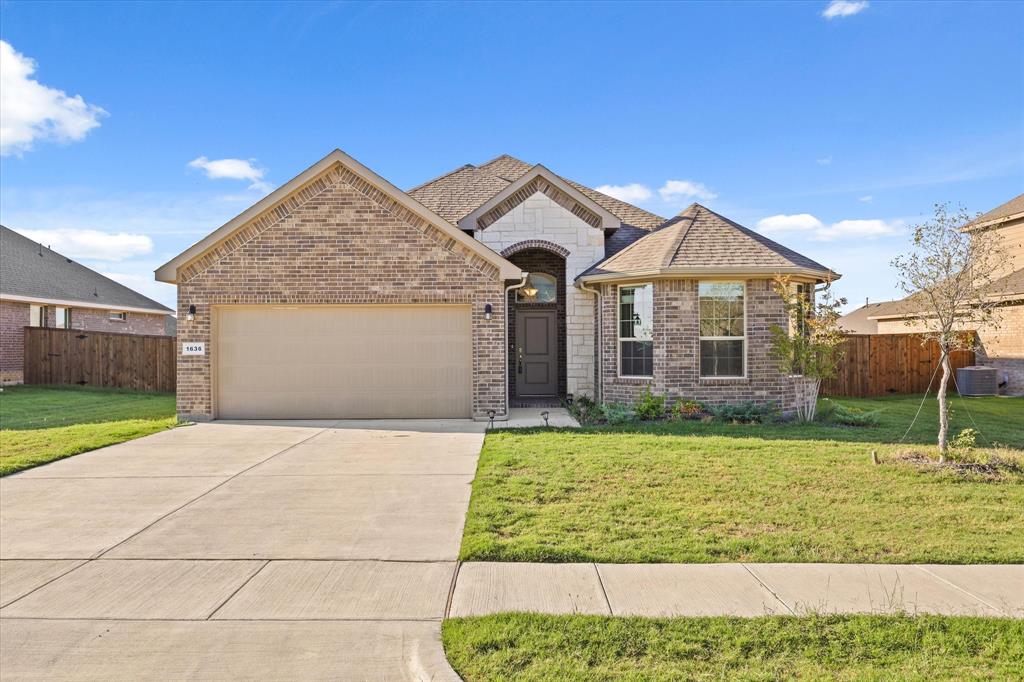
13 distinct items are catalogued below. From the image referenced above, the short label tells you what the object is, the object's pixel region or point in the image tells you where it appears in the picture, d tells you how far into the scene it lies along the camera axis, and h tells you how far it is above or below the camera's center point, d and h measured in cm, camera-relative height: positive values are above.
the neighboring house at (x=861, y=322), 3538 +155
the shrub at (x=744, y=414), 1202 -124
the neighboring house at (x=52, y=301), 2159 +198
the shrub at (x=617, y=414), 1202 -125
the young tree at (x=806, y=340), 1224 +16
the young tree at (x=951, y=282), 836 +88
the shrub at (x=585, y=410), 1243 -128
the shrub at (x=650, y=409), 1236 -117
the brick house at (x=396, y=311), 1264 +78
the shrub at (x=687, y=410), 1232 -119
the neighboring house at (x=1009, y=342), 1850 +16
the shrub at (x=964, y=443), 884 -141
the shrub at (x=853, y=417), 1205 -133
